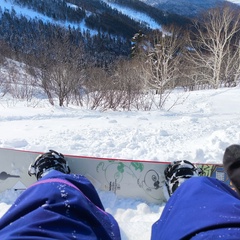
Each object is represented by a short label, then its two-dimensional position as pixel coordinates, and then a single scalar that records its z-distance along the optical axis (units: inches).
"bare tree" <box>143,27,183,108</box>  553.9
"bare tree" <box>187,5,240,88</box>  635.5
